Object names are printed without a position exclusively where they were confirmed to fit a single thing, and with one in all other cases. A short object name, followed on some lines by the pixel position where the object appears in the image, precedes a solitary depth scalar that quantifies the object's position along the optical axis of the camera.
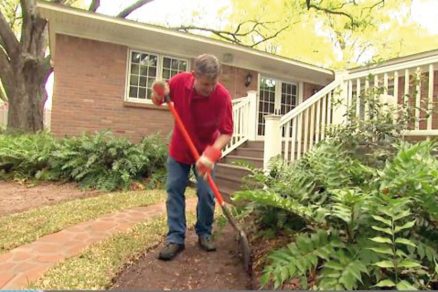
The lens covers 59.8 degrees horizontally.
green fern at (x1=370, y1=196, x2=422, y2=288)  2.06
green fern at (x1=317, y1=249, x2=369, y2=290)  2.04
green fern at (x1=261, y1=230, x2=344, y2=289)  2.21
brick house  8.40
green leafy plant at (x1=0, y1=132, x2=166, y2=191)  6.99
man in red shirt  3.14
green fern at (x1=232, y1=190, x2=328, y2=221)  2.56
